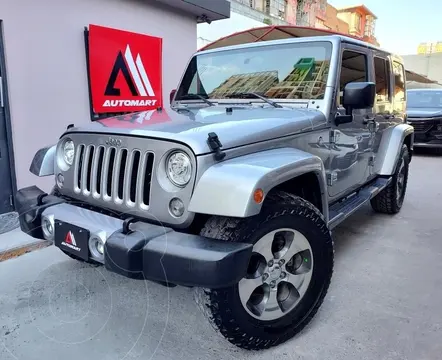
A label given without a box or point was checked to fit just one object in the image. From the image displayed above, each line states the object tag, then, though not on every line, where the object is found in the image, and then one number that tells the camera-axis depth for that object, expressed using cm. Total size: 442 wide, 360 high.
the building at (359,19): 3541
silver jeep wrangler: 180
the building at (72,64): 406
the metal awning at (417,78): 1786
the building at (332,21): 2689
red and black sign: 485
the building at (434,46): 3366
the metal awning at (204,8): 568
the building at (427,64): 2620
